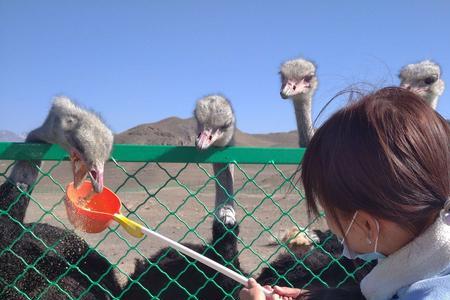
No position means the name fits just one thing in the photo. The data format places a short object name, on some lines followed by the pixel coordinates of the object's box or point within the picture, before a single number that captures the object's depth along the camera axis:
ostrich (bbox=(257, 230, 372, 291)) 2.72
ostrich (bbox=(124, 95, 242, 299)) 2.92
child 1.04
